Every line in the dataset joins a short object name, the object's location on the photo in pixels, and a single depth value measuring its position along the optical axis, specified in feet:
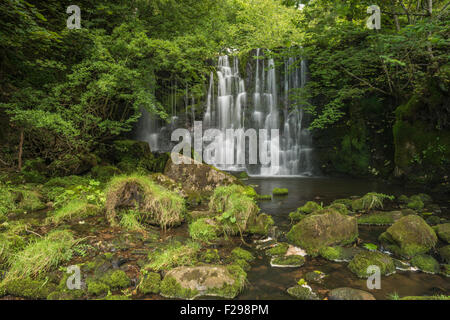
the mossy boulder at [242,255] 13.19
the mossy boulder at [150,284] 10.09
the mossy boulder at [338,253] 13.12
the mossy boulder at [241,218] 16.28
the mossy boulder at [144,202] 17.16
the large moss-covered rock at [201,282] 10.01
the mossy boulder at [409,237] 13.39
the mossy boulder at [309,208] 20.91
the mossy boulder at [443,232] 14.52
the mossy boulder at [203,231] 15.28
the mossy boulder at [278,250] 13.78
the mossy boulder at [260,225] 16.38
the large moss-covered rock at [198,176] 26.96
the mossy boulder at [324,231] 14.17
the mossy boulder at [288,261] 12.66
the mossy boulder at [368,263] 11.53
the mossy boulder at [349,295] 9.47
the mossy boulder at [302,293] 10.04
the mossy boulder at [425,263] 11.92
